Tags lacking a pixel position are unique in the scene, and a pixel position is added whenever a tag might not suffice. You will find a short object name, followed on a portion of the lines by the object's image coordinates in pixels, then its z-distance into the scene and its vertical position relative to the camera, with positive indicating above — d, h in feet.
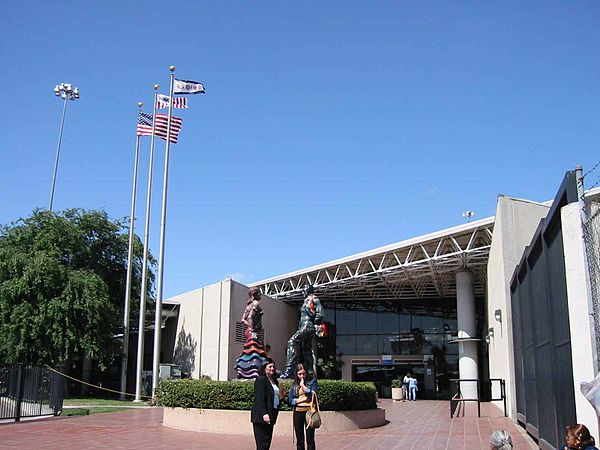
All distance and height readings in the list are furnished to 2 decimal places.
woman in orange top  31.76 -2.47
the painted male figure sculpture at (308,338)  54.24 +1.92
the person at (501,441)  13.43 -1.69
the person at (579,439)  15.06 -1.82
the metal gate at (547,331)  25.44 +1.62
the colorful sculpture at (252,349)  66.28 +1.14
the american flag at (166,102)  94.53 +38.82
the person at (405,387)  116.06 -4.78
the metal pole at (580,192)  22.13 +6.01
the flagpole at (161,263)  89.56 +13.73
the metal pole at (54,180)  137.39 +39.41
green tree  95.20 +9.16
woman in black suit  28.02 -2.26
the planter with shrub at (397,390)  115.34 -5.25
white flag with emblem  94.02 +40.40
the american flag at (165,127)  96.48 +35.63
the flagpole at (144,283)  93.45 +11.48
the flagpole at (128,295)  102.94 +10.50
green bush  49.42 -2.79
